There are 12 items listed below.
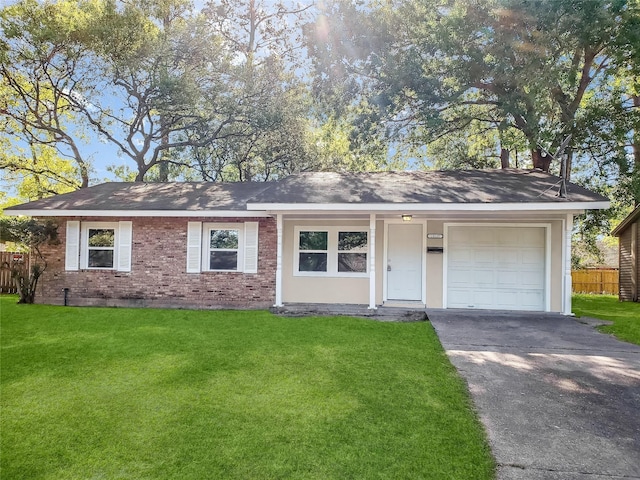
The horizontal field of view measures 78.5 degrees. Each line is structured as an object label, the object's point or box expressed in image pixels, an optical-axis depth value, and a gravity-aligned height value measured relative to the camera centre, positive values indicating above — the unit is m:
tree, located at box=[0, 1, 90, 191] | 15.06 +6.75
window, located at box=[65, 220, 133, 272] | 10.48 +0.01
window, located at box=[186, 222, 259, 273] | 10.16 +0.03
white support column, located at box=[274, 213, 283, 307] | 9.21 -0.30
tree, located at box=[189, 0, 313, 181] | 17.28 +6.93
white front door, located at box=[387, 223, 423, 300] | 9.66 -0.27
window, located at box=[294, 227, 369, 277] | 9.89 -0.06
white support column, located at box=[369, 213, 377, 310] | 8.89 -0.23
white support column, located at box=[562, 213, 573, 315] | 8.57 -0.23
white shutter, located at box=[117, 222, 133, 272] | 10.45 -0.01
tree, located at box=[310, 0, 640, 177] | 10.45 +6.13
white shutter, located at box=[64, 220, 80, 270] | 10.66 -0.04
